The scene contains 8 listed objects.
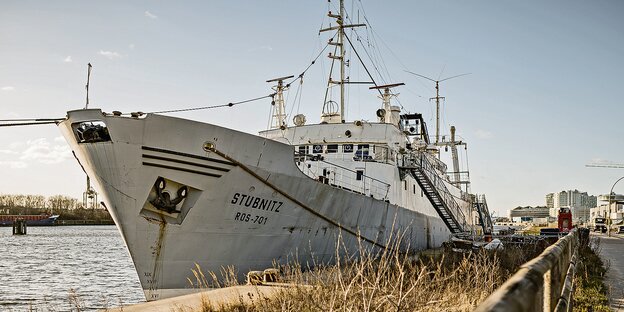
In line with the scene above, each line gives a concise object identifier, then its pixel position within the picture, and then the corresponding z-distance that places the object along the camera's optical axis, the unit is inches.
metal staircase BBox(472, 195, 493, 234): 1715.7
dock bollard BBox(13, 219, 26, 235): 2992.1
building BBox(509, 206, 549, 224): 7707.2
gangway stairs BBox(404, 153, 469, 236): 878.3
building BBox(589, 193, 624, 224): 2962.1
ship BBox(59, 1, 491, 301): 474.3
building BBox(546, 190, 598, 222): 7103.4
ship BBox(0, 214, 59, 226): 4217.5
